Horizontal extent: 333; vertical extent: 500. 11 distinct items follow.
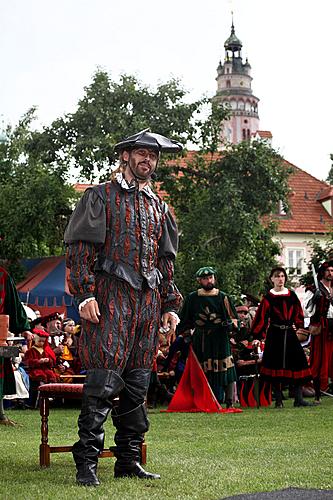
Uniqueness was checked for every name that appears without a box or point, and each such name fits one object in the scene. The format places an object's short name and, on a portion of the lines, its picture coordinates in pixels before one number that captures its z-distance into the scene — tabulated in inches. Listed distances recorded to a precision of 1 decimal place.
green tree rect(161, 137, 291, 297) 1128.8
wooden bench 246.1
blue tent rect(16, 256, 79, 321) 990.4
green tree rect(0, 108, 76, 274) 1088.2
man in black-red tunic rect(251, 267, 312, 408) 516.4
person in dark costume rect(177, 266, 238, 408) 514.3
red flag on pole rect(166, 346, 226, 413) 486.6
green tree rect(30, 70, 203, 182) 1101.1
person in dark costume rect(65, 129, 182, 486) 225.0
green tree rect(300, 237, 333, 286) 941.5
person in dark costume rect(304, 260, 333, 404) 523.2
